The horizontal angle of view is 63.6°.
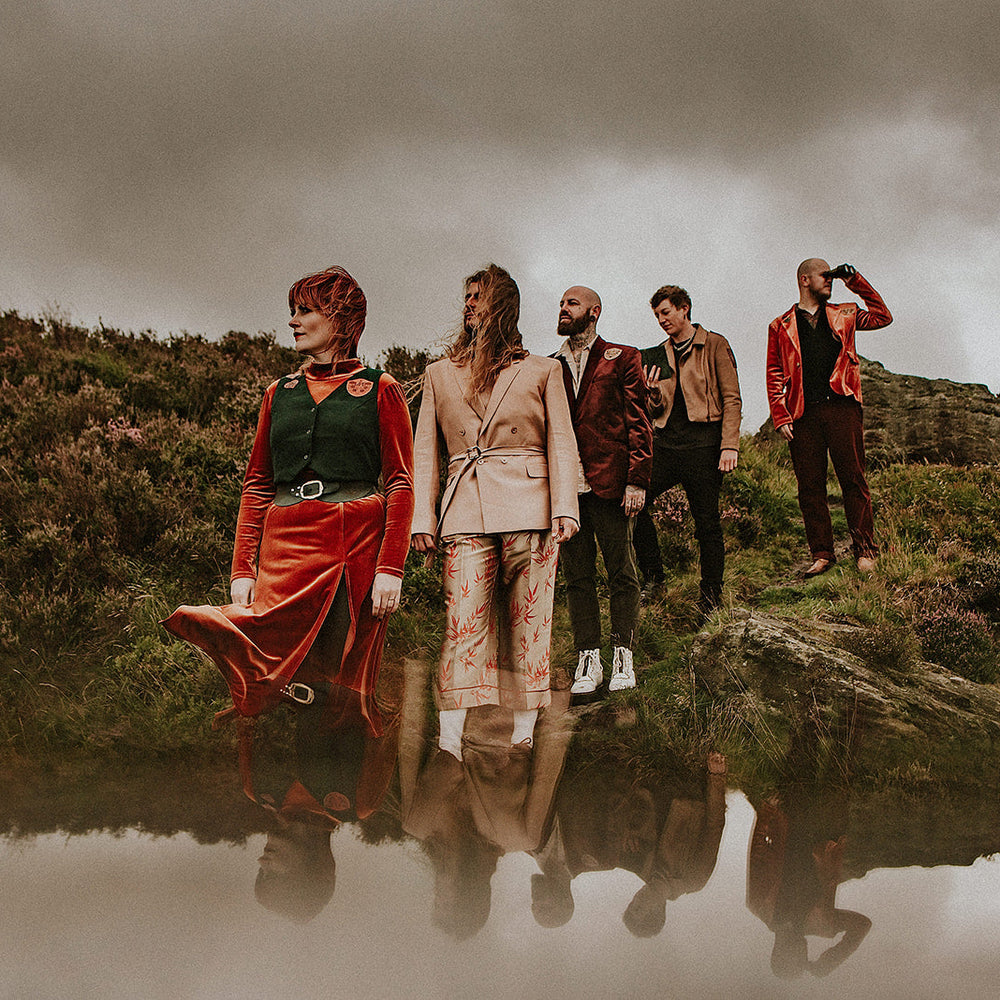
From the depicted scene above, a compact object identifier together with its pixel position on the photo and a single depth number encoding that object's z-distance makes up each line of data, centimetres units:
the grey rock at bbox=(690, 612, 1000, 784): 419
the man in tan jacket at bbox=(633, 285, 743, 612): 555
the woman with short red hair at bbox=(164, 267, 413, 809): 370
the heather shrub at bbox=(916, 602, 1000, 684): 496
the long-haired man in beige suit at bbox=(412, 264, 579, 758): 407
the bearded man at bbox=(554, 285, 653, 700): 478
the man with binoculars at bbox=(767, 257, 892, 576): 584
